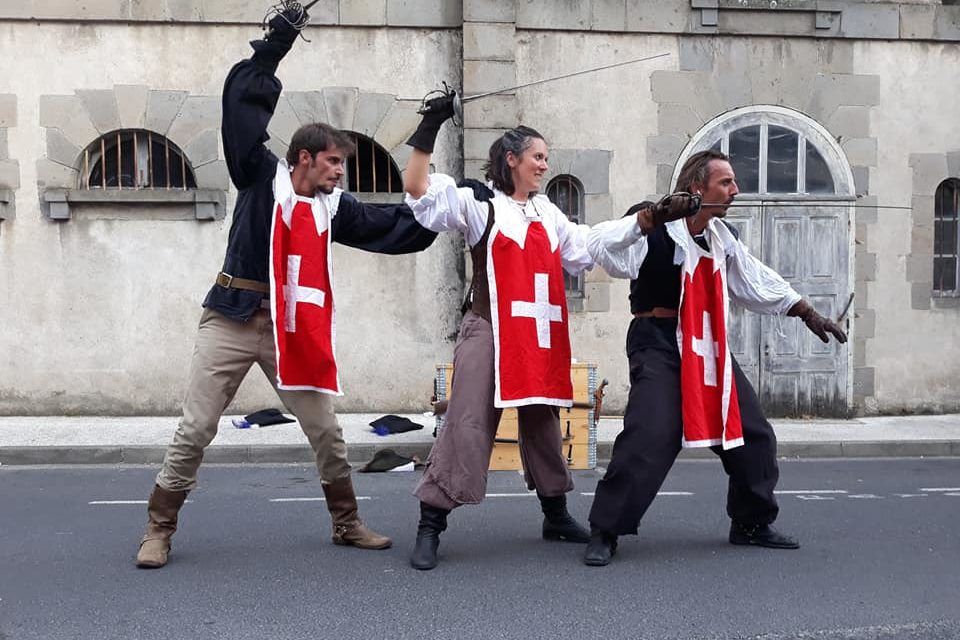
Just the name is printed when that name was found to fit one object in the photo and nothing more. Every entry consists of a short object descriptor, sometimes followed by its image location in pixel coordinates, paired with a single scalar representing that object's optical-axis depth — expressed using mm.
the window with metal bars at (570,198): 11445
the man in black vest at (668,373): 4875
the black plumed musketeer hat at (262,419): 10172
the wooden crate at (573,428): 8414
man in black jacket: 4816
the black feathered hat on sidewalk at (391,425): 9742
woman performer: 4816
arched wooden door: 11492
